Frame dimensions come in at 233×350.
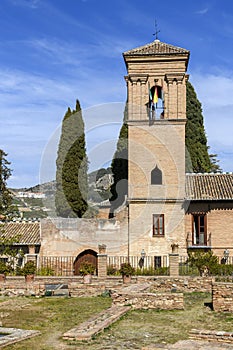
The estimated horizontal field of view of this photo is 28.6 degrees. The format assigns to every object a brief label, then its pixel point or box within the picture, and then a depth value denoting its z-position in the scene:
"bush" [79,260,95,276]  19.91
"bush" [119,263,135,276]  19.81
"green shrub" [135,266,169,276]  22.61
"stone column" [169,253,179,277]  21.18
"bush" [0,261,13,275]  21.04
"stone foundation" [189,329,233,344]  9.50
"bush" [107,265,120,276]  23.46
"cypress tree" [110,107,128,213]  35.53
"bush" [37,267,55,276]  23.77
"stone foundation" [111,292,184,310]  14.30
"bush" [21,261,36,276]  19.91
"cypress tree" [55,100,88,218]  32.78
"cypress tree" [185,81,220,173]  37.53
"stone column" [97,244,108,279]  21.67
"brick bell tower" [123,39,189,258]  26.19
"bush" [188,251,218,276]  20.83
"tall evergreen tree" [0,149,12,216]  26.77
